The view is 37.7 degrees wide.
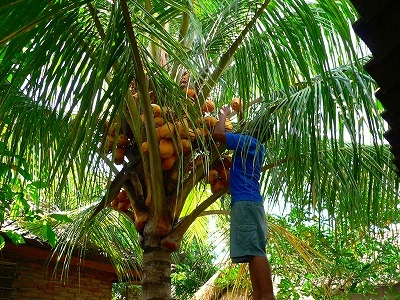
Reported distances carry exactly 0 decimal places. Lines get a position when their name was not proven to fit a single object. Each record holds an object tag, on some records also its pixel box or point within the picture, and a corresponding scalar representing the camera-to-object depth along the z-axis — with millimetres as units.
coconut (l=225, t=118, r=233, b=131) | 4184
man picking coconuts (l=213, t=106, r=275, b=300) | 3430
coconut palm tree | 2842
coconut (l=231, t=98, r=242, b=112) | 4504
